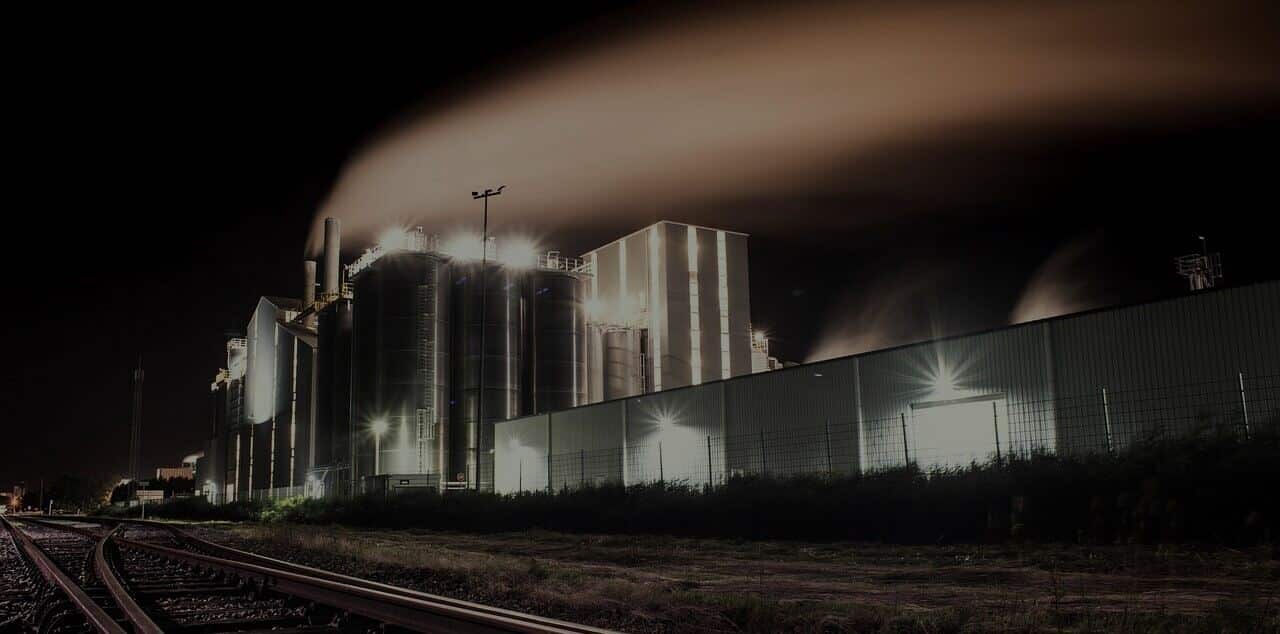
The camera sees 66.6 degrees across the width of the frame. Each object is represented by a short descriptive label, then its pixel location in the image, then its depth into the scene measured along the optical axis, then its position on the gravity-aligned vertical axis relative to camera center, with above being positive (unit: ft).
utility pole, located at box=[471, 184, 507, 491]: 139.13 +40.82
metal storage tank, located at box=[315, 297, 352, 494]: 184.34 +15.92
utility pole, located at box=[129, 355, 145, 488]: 306.14 +19.10
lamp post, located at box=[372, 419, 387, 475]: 172.09 +6.64
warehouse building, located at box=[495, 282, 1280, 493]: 70.38 +5.34
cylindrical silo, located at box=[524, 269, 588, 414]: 187.32 +24.90
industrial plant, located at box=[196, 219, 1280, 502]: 75.10 +9.41
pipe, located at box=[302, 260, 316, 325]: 252.83 +50.72
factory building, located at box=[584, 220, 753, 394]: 203.92 +32.83
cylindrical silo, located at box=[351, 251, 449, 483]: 173.58 +19.77
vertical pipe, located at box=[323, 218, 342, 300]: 222.95 +52.07
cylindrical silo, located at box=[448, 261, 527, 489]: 174.40 +20.58
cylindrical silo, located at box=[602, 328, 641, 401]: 201.77 +22.02
